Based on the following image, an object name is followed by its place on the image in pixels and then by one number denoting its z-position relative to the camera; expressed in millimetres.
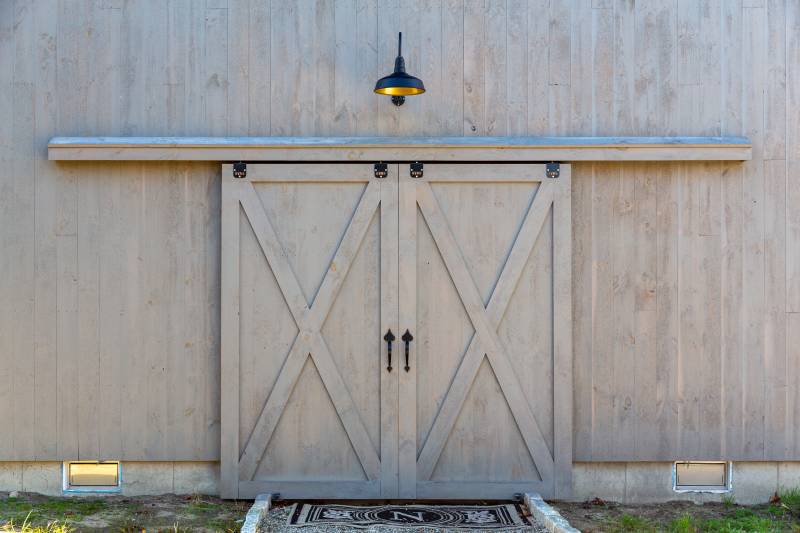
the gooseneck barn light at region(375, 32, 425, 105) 6531
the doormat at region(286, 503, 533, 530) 6438
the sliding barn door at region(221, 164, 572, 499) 7090
